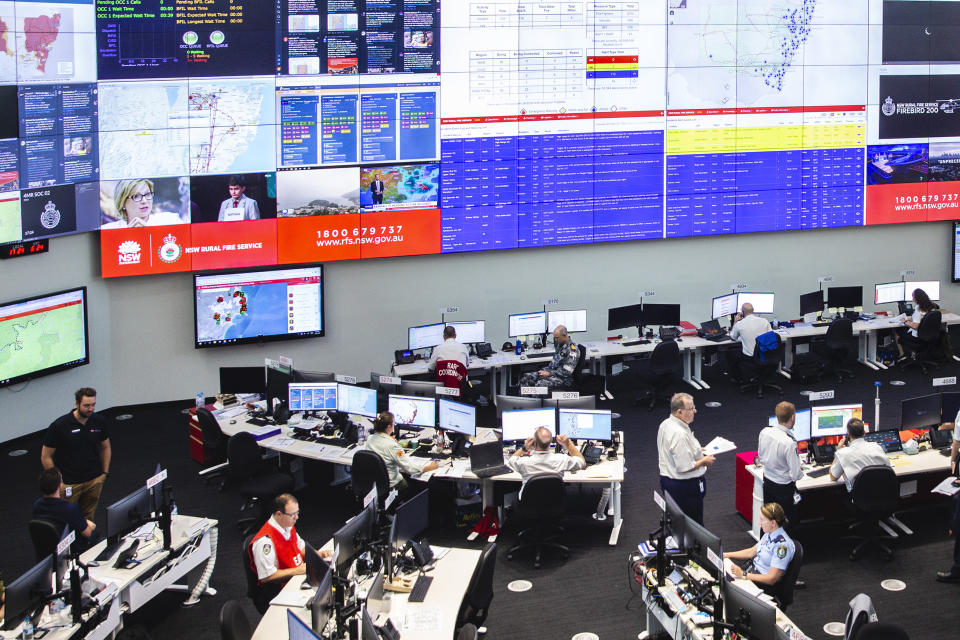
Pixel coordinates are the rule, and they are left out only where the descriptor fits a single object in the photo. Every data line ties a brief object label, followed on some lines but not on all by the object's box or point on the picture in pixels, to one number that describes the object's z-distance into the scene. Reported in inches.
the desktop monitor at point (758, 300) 488.7
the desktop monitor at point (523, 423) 339.0
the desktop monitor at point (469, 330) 458.3
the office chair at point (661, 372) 439.5
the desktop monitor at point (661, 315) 476.7
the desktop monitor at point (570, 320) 469.1
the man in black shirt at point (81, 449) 312.5
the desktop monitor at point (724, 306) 483.5
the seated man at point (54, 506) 276.1
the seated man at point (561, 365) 429.1
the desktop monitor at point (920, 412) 343.3
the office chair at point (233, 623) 216.2
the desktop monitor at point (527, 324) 466.3
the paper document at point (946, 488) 303.9
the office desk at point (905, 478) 312.8
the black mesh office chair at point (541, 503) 302.7
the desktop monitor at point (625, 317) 471.8
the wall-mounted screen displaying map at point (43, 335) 390.9
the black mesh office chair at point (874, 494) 301.6
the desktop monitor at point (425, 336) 448.1
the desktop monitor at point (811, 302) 490.9
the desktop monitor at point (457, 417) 345.7
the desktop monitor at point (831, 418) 330.0
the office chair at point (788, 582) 247.8
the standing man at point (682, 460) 297.0
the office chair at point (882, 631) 202.5
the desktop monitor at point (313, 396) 371.9
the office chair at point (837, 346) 468.1
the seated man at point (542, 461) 317.7
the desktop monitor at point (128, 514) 269.0
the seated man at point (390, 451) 322.3
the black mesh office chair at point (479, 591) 245.1
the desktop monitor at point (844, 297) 498.3
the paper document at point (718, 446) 320.8
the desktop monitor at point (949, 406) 347.6
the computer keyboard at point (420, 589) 247.1
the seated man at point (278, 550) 254.4
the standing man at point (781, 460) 296.8
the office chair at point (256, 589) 254.5
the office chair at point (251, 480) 336.2
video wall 409.4
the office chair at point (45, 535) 270.3
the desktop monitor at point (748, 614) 212.7
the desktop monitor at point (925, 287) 510.1
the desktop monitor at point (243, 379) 398.6
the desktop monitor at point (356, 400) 363.9
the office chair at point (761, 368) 450.9
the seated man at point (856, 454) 304.5
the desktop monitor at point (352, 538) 242.2
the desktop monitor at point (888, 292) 506.3
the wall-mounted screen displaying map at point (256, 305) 439.8
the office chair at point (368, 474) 316.5
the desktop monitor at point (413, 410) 352.5
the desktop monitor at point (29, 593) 223.8
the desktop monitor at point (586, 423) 339.3
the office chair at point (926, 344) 477.4
